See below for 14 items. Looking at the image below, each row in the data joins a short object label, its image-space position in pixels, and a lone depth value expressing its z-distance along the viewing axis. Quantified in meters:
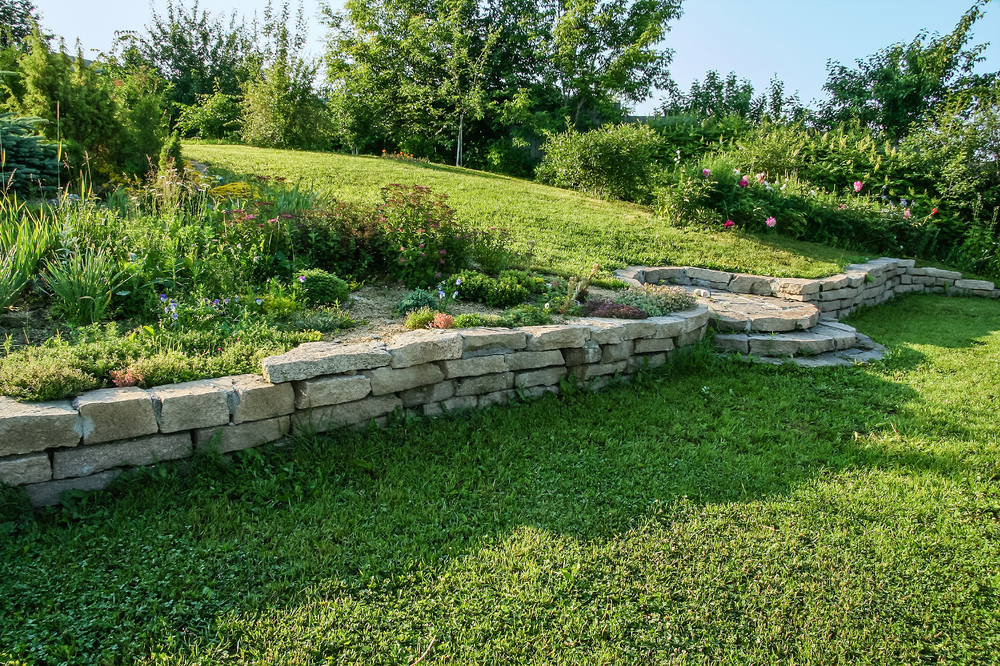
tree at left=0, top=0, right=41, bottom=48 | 16.61
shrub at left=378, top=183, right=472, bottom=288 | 4.80
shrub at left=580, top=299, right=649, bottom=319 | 4.56
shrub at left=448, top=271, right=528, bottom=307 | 4.62
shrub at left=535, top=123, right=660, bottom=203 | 9.75
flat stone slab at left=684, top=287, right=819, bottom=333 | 5.30
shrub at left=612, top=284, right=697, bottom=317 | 4.81
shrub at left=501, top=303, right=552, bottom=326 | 4.16
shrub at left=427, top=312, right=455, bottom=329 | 3.86
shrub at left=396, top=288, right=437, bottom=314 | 4.21
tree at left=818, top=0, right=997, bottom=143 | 15.41
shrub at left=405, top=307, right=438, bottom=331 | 3.88
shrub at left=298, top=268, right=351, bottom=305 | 4.20
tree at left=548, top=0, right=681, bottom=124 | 15.70
